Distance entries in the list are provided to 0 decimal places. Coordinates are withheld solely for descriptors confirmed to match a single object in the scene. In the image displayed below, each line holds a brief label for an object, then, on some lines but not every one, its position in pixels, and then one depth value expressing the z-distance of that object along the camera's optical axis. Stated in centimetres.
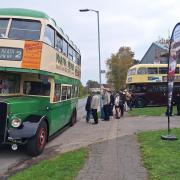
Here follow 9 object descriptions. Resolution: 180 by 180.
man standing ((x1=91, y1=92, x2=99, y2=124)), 998
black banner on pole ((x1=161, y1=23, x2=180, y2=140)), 635
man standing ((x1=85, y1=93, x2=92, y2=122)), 1060
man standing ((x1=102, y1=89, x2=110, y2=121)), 1088
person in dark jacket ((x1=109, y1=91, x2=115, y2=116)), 1169
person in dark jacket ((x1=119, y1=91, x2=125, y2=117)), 1209
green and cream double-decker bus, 548
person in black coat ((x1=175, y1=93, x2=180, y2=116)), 1142
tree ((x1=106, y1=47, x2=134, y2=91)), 3863
